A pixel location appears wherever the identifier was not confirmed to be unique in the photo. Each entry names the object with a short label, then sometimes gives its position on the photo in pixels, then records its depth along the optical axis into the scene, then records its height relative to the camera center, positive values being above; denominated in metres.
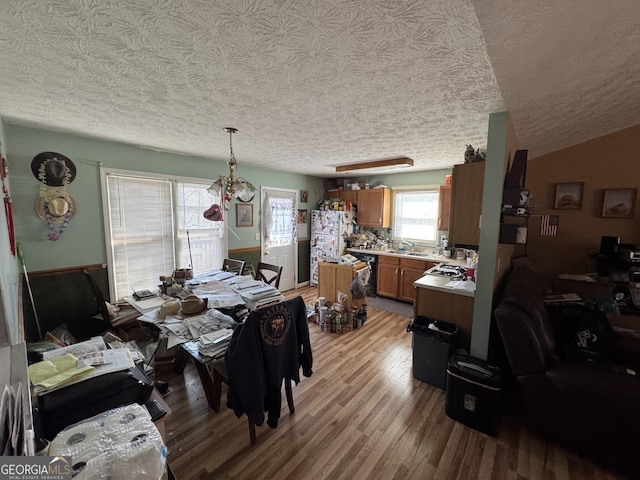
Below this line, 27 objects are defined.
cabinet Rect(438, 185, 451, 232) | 4.14 +0.16
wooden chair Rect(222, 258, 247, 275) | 3.48 -0.73
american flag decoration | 3.39 -0.09
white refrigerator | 4.75 -0.32
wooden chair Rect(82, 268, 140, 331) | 2.47 -1.05
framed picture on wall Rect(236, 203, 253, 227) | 4.12 +0.01
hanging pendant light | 2.57 +0.29
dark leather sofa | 1.45 -1.07
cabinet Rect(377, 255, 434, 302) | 4.13 -0.99
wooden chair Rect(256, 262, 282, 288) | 3.34 -0.74
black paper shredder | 1.77 -1.27
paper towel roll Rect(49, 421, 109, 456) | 0.73 -0.68
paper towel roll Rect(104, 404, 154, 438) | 0.81 -0.70
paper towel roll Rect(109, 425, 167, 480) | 0.70 -0.70
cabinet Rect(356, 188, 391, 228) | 4.78 +0.18
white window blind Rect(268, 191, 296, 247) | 4.65 -0.05
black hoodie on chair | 1.58 -0.95
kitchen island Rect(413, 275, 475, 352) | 2.29 -0.82
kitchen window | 4.50 +0.05
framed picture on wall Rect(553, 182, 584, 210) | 3.26 +0.29
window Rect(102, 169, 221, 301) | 2.93 -0.19
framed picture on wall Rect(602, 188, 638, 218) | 2.95 +0.20
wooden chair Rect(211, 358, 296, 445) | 1.85 -1.31
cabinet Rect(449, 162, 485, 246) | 2.10 +0.12
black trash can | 2.24 -1.18
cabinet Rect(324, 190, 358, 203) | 5.15 +0.44
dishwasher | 4.65 -0.99
